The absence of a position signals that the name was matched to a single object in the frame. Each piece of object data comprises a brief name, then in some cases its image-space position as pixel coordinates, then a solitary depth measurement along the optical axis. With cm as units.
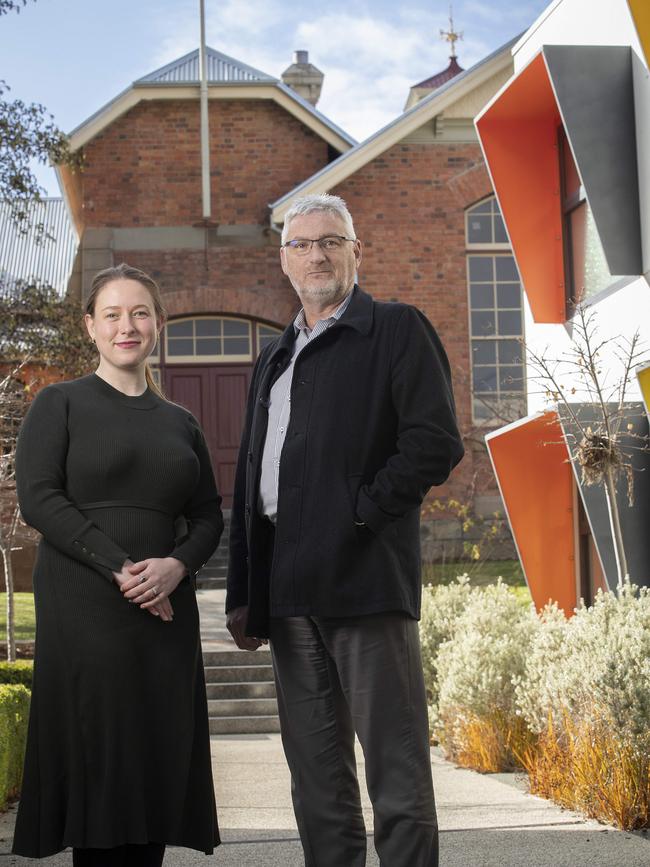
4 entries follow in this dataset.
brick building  1712
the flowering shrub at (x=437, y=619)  948
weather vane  3011
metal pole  1770
